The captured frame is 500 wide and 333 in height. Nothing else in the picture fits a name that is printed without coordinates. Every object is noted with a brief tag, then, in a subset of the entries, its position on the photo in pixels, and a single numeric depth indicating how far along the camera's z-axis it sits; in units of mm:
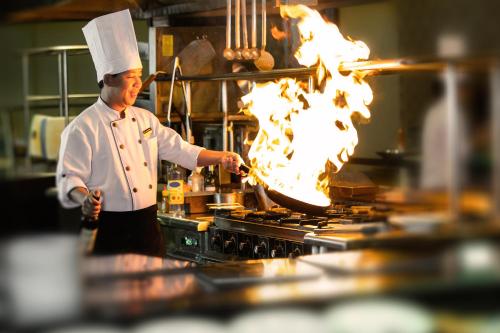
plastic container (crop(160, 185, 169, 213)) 5739
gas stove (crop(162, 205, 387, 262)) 4414
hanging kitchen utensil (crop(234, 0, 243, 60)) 5147
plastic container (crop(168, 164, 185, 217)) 5602
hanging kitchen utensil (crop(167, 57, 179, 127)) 5909
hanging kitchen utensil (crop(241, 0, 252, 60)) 5241
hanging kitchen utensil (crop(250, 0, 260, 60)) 5113
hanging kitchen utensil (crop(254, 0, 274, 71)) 6129
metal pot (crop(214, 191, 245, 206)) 5625
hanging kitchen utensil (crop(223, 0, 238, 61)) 5156
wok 4541
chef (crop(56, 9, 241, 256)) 4598
